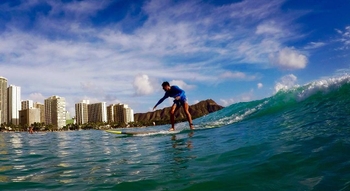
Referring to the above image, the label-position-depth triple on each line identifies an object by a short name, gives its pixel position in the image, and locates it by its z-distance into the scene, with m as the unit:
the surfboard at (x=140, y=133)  13.82
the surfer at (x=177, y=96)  14.91
